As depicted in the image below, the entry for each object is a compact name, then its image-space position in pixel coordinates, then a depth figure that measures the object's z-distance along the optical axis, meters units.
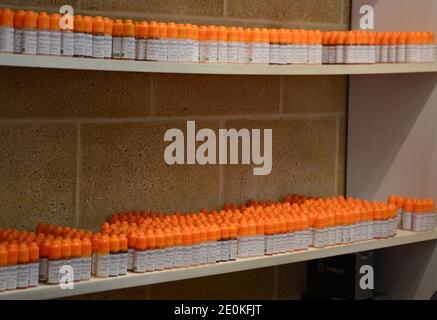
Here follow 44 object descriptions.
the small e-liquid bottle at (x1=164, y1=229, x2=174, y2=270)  2.84
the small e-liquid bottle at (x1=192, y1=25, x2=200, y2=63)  2.94
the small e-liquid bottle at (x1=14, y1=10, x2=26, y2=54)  2.56
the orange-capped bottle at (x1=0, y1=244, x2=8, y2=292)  2.49
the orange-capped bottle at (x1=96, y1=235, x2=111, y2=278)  2.69
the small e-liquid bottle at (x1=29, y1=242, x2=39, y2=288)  2.55
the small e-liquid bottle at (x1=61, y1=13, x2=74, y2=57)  2.64
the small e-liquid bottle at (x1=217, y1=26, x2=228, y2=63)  3.01
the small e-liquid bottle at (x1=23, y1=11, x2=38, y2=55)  2.56
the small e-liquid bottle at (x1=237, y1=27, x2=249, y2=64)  3.06
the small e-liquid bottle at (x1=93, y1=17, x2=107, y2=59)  2.72
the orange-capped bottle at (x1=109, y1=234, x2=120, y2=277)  2.72
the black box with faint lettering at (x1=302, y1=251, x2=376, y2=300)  3.68
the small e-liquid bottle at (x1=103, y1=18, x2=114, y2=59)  2.74
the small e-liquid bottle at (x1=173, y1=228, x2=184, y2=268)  2.86
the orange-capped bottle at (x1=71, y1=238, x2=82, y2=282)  2.63
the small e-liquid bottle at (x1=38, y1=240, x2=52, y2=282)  2.60
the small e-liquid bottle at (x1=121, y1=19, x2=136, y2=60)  2.78
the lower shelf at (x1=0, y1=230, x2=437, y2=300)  2.56
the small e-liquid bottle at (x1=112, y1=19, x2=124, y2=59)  2.77
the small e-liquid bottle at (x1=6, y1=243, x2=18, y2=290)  2.51
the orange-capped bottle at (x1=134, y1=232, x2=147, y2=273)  2.77
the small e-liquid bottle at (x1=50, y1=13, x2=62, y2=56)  2.61
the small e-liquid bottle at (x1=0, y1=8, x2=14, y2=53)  2.52
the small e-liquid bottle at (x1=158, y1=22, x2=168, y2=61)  2.85
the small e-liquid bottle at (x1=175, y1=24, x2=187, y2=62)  2.90
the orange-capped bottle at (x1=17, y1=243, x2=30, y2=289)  2.53
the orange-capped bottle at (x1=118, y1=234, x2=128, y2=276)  2.74
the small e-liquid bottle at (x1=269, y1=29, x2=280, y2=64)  3.17
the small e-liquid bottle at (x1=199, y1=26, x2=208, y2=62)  2.98
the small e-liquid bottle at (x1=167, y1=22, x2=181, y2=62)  2.88
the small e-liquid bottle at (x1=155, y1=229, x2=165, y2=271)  2.81
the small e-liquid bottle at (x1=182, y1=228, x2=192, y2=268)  2.88
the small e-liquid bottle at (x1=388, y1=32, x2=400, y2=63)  3.50
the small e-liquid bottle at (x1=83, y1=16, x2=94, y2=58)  2.69
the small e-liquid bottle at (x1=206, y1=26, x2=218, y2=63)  2.99
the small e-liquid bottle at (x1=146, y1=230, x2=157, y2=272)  2.79
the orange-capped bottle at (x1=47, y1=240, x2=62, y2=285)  2.59
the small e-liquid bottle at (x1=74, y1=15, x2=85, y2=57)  2.67
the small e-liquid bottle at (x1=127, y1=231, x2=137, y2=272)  2.78
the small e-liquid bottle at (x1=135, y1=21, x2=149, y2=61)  2.82
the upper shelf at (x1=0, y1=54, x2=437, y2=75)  2.54
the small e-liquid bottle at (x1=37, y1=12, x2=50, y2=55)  2.59
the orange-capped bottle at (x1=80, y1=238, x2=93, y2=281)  2.66
